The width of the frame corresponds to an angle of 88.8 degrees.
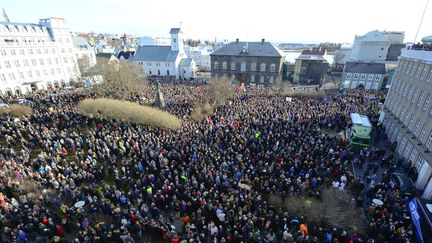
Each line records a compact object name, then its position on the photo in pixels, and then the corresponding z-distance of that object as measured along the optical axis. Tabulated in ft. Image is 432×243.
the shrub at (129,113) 73.97
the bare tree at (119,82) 113.50
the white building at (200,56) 254.88
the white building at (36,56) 116.98
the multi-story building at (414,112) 52.03
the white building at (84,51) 178.51
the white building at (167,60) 196.65
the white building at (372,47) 180.96
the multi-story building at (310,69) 169.17
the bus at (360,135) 63.87
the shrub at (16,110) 78.48
